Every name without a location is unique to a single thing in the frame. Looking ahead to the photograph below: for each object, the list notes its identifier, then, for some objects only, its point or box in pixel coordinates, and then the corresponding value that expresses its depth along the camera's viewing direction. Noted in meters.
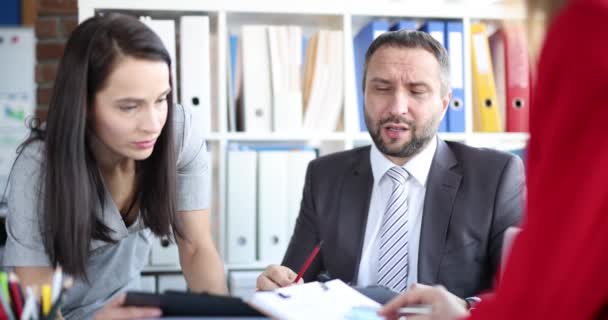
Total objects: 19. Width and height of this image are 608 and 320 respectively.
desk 0.81
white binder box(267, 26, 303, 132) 2.18
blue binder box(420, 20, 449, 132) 2.21
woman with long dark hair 1.25
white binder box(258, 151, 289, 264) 2.15
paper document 0.80
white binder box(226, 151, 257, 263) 2.14
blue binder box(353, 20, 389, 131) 2.18
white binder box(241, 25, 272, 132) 2.17
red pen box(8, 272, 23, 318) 0.76
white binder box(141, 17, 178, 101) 2.11
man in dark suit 1.51
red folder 2.22
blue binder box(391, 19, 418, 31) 2.21
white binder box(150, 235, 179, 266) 2.16
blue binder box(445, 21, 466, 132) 2.22
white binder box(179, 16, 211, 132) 2.13
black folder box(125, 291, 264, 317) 0.82
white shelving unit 2.17
